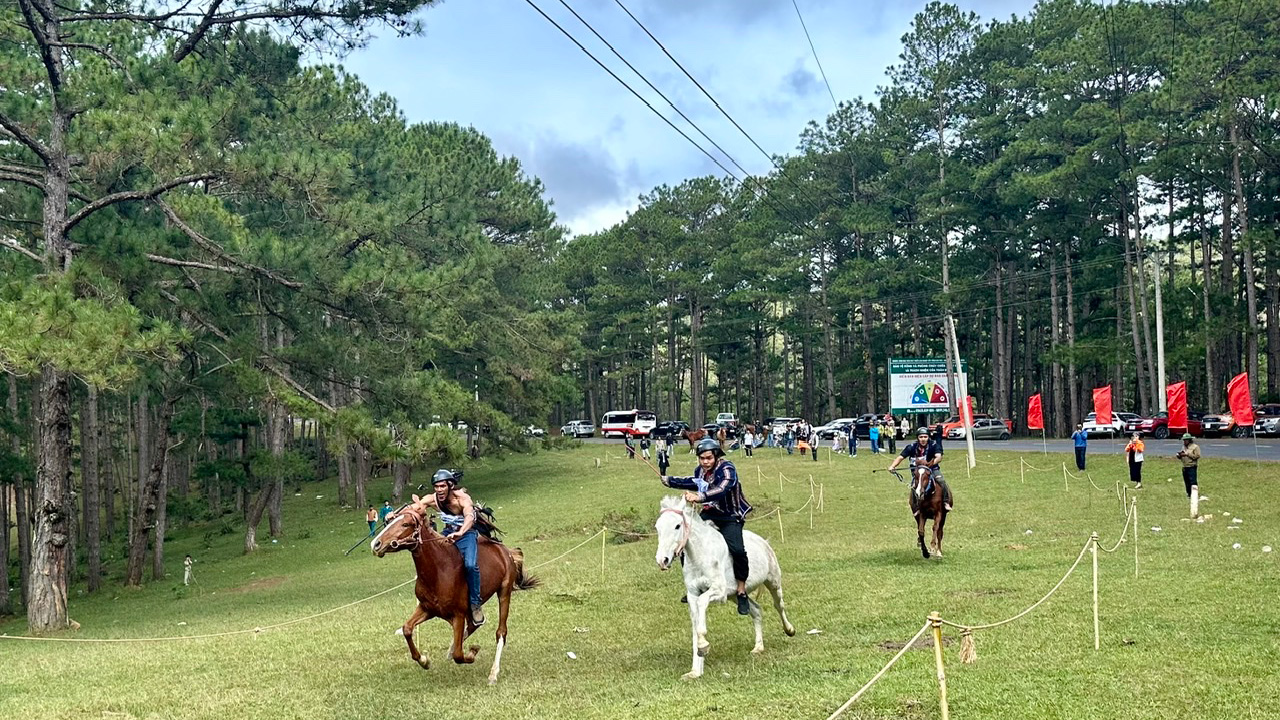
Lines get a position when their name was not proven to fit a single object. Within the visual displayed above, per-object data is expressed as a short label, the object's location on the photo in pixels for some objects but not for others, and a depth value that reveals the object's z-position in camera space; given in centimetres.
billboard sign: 4722
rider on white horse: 1095
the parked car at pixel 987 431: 5812
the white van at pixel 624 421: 7550
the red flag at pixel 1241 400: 3088
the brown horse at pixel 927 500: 1753
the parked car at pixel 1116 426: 5294
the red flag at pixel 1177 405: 3272
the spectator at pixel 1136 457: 2805
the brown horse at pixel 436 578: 1003
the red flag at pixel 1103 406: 3769
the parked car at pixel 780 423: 6469
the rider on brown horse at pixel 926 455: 1762
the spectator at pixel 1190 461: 2258
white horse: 1023
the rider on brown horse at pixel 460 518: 1095
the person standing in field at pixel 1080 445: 3409
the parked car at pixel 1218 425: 4634
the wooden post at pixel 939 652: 694
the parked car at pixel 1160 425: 4575
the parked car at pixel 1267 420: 4497
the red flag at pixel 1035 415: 4138
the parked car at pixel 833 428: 6284
